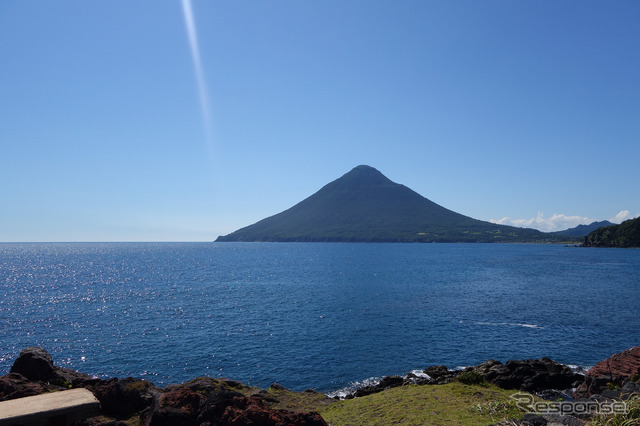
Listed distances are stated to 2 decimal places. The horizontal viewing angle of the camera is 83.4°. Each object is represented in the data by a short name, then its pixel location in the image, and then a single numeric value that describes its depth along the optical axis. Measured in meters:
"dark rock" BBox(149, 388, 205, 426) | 13.34
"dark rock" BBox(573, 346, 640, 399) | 22.70
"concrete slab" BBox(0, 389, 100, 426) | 9.83
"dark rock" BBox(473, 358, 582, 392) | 27.95
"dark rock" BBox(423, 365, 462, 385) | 28.91
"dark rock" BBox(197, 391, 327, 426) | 12.01
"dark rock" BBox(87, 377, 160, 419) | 17.30
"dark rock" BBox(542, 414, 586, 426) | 11.61
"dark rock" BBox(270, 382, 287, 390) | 27.59
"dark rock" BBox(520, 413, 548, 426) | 12.16
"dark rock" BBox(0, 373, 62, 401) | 16.61
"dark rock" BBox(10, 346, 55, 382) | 21.67
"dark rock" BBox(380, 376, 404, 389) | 30.32
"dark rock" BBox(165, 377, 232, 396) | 20.83
